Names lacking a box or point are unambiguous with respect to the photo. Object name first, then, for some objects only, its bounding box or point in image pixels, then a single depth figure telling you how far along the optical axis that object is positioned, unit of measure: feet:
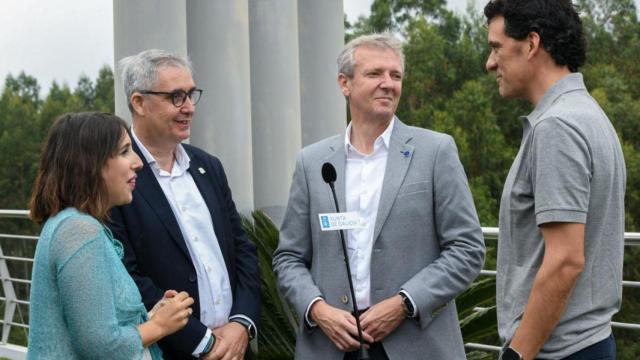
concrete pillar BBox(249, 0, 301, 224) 18.81
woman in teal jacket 8.84
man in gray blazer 11.53
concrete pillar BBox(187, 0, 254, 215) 17.16
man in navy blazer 12.06
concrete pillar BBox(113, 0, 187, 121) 15.17
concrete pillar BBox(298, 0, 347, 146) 20.97
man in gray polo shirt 8.45
